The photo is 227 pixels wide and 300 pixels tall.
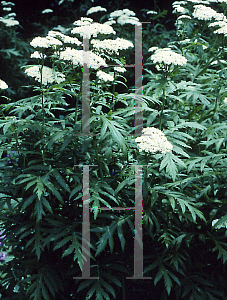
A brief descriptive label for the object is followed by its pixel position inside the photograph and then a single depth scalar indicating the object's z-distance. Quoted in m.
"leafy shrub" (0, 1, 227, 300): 2.42
